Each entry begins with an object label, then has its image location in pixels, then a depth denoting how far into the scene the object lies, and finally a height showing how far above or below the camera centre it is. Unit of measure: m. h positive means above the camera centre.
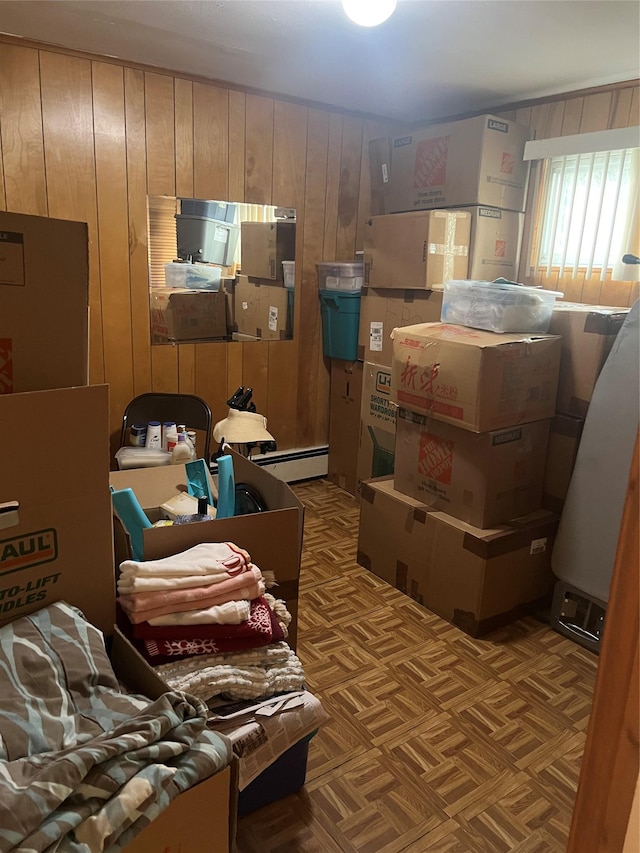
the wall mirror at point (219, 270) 3.16 -0.06
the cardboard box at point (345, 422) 3.73 -0.93
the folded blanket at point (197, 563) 1.37 -0.68
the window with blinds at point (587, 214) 2.75 +0.29
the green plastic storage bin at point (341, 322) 3.54 -0.32
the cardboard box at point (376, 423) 3.33 -0.83
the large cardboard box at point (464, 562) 2.35 -1.12
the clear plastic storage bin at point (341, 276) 3.52 -0.06
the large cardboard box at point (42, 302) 1.18 -0.10
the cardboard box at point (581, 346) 2.31 -0.25
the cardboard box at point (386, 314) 3.12 -0.24
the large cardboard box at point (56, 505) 1.16 -0.49
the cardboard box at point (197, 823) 0.98 -0.89
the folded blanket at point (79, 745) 0.89 -0.77
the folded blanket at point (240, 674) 1.32 -0.88
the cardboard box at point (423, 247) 3.04 +0.11
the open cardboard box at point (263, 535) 1.53 -0.68
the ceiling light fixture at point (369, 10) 1.88 +0.76
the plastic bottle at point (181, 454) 2.62 -0.81
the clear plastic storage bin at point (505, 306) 2.37 -0.12
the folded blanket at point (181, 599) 1.35 -0.73
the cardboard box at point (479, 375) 2.24 -0.37
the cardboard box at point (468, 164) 2.99 +0.52
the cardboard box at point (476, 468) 2.35 -0.75
